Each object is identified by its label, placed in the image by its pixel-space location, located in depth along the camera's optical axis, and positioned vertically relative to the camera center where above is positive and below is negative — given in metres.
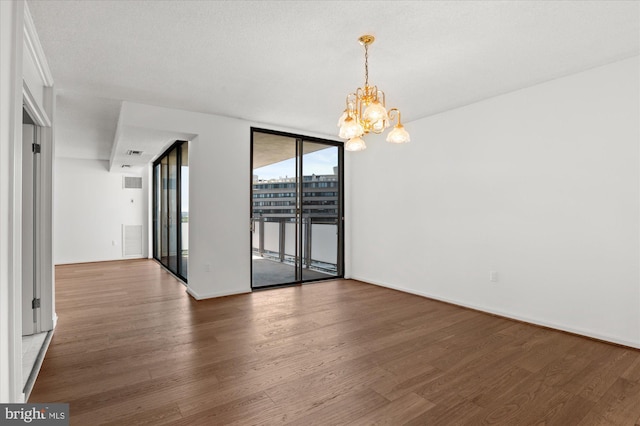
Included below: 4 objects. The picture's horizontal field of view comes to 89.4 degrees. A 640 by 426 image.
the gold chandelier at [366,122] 2.49 +0.74
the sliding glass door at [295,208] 5.33 +0.10
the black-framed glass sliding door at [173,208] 5.59 +0.13
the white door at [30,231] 3.03 -0.15
